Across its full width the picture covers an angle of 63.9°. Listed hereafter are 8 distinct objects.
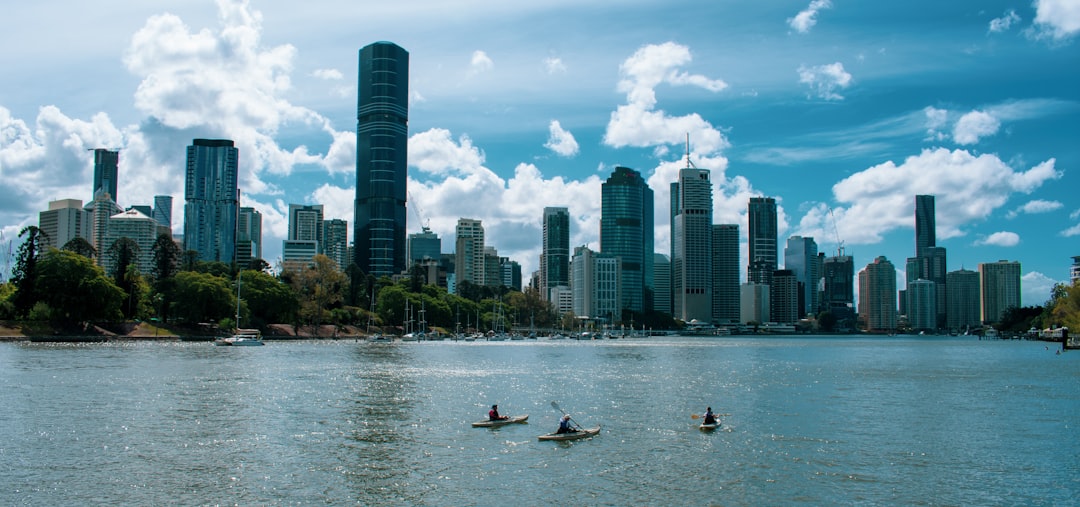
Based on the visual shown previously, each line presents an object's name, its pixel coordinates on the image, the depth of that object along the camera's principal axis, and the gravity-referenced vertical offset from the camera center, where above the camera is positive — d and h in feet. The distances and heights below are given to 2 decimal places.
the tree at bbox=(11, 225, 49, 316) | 530.27 +16.56
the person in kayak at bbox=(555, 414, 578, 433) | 182.15 -25.73
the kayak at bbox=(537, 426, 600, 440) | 180.35 -27.31
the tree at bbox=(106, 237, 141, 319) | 619.26 +14.56
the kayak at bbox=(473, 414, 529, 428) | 196.95 -27.32
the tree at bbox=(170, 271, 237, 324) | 599.98 +2.10
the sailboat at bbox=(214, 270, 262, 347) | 549.54 -25.46
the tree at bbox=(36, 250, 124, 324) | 510.17 +6.44
